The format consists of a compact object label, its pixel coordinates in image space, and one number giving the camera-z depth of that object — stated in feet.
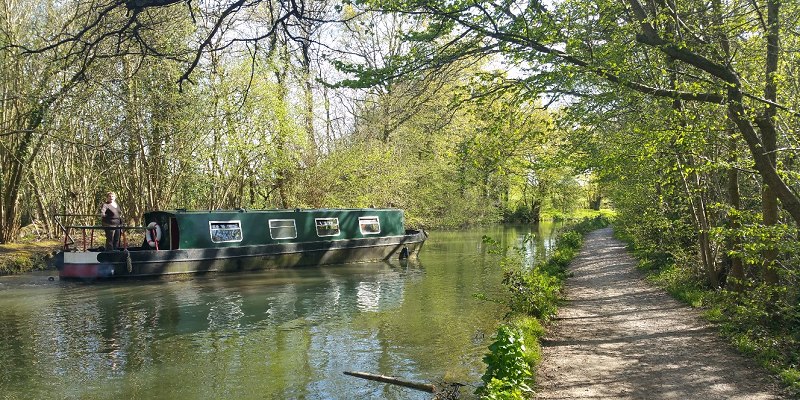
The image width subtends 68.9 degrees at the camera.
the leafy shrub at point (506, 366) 16.56
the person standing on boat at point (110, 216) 46.98
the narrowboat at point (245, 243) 46.06
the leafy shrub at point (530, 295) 28.42
